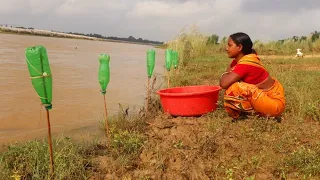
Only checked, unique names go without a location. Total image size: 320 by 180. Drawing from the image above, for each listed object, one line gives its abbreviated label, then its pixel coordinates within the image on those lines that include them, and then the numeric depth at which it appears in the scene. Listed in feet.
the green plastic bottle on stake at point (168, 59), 18.41
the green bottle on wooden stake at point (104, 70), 9.93
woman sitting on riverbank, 10.71
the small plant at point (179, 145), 9.01
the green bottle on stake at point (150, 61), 14.29
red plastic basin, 12.02
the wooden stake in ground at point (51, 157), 7.23
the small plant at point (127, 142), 9.09
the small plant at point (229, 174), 7.35
